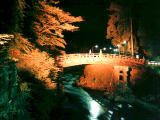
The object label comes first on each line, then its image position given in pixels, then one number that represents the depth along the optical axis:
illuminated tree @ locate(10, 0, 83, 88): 11.04
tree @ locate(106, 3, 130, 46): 26.62
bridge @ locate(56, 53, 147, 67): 18.82
